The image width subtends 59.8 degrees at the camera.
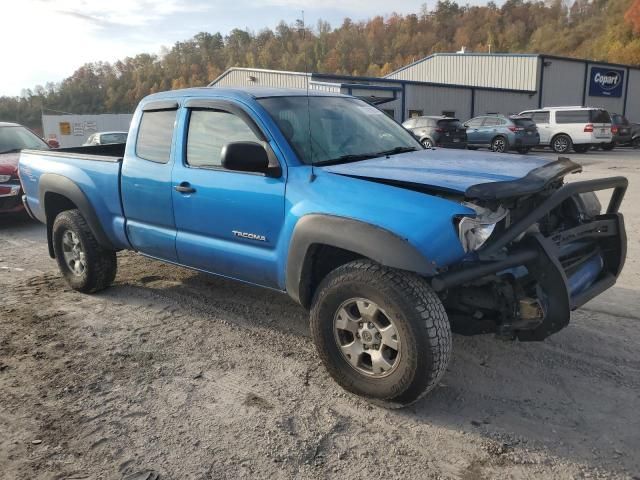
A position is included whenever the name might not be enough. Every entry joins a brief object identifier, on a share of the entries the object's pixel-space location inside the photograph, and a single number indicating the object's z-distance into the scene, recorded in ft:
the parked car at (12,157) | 28.27
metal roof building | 92.02
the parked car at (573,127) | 69.97
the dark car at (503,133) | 69.05
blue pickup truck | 9.89
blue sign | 118.93
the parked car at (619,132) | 73.54
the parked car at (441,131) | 65.62
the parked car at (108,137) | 56.08
